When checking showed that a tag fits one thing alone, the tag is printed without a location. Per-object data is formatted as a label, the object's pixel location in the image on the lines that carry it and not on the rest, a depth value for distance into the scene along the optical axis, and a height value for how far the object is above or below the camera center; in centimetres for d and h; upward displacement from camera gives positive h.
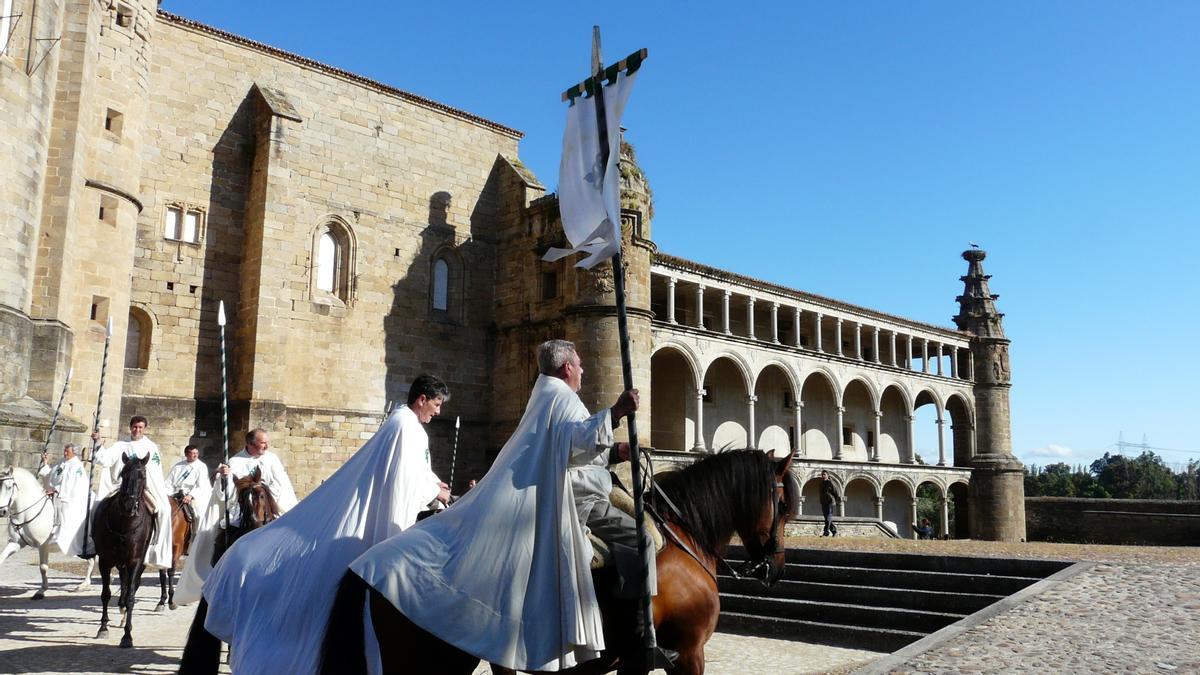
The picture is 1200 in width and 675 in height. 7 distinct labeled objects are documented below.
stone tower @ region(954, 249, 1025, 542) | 4269 +245
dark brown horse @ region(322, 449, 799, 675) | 391 -60
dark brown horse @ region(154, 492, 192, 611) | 1134 -108
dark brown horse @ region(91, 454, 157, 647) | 908 -73
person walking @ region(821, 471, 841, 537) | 2557 -131
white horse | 1165 -72
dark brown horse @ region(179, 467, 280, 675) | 810 -41
